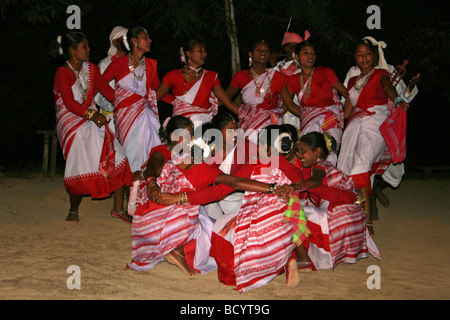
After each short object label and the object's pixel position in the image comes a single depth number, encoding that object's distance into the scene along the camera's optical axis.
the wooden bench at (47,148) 9.45
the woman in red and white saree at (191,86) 5.98
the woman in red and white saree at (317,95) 5.77
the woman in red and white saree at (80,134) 5.74
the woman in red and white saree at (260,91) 6.03
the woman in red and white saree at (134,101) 5.89
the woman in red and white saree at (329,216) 4.32
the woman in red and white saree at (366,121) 5.63
